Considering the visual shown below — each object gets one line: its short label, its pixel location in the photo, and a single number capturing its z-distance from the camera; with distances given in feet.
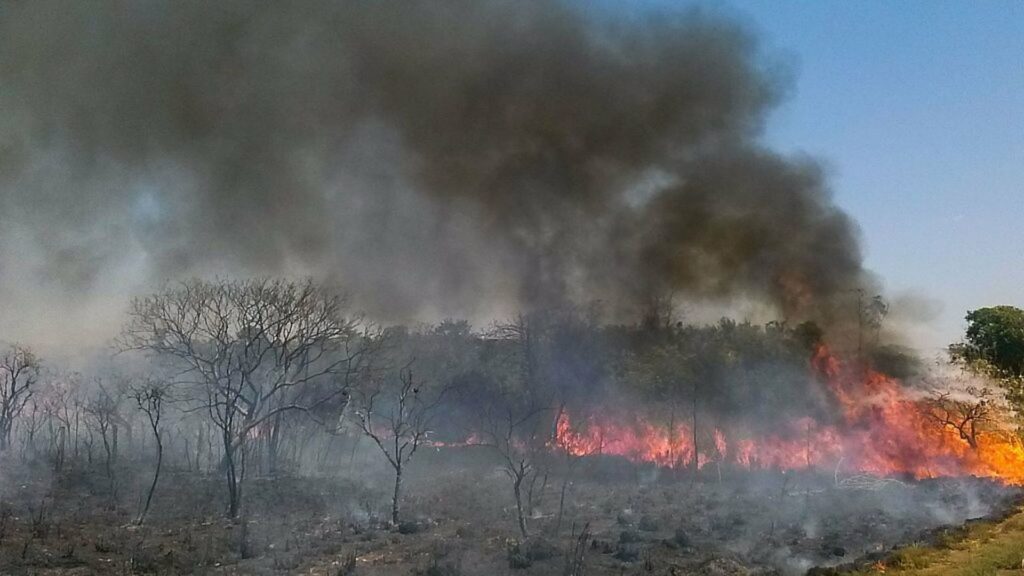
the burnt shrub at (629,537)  64.45
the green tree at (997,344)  127.13
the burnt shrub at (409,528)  73.61
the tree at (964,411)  114.42
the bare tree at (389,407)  150.41
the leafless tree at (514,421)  141.69
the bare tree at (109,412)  99.67
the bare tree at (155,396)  76.02
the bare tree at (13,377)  129.29
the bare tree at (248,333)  93.45
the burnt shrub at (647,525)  74.74
